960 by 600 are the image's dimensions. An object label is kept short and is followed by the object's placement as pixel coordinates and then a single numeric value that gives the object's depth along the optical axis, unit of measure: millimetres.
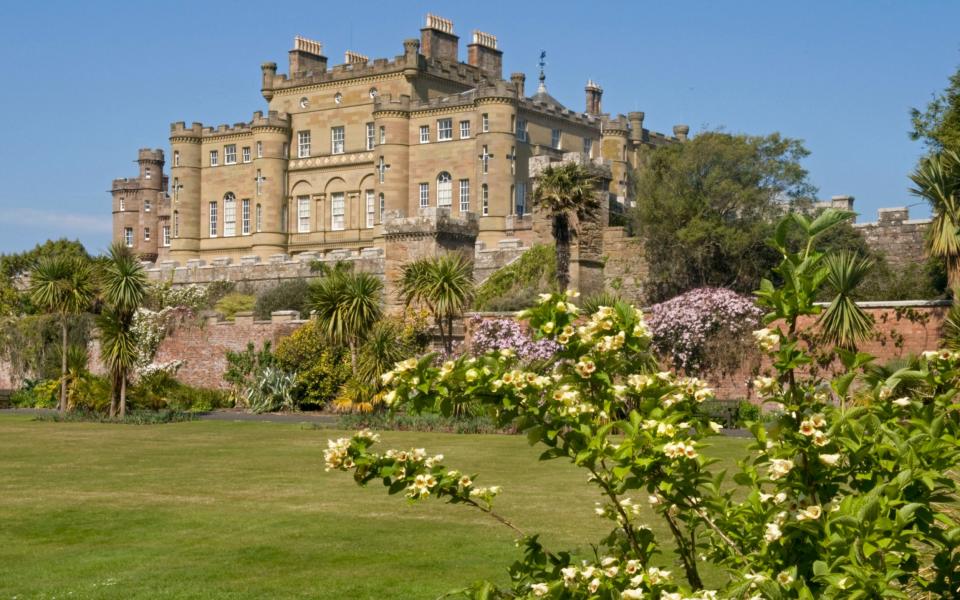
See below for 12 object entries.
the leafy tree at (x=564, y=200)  38100
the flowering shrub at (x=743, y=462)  6363
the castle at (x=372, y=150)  66688
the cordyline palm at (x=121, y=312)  35406
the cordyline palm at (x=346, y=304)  36344
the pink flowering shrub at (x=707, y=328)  35469
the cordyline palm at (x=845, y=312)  28312
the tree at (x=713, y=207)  41219
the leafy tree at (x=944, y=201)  27906
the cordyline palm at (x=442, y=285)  36812
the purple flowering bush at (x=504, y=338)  37469
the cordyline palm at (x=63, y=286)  38344
